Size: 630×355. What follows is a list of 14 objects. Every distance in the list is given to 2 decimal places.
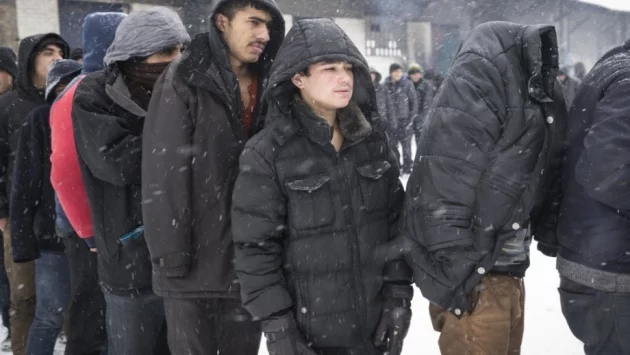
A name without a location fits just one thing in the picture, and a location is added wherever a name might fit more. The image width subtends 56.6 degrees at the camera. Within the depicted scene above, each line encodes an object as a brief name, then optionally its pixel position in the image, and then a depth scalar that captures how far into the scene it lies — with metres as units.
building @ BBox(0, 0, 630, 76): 19.80
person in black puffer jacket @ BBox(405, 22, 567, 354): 1.94
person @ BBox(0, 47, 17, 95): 4.22
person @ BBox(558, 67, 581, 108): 9.80
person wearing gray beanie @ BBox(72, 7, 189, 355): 2.32
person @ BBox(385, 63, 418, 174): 10.03
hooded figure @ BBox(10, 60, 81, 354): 3.02
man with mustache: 2.12
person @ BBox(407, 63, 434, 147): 10.23
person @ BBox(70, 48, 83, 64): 4.08
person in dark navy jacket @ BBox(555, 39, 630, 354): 1.83
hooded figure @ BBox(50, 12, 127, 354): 2.51
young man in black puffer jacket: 1.97
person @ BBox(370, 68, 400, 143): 9.95
